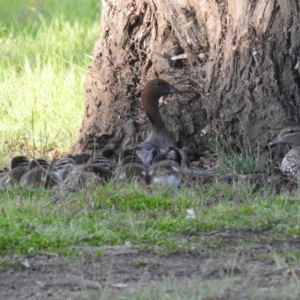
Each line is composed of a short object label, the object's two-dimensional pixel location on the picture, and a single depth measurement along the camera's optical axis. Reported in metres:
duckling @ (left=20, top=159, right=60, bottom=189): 17.86
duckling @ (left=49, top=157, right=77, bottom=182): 18.36
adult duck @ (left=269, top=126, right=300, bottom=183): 18.52
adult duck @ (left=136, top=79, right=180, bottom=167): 19.83
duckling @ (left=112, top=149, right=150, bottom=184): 17.73
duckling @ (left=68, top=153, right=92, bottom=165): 19.39
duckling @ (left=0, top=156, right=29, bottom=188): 18.28
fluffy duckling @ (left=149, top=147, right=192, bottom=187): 17.47
